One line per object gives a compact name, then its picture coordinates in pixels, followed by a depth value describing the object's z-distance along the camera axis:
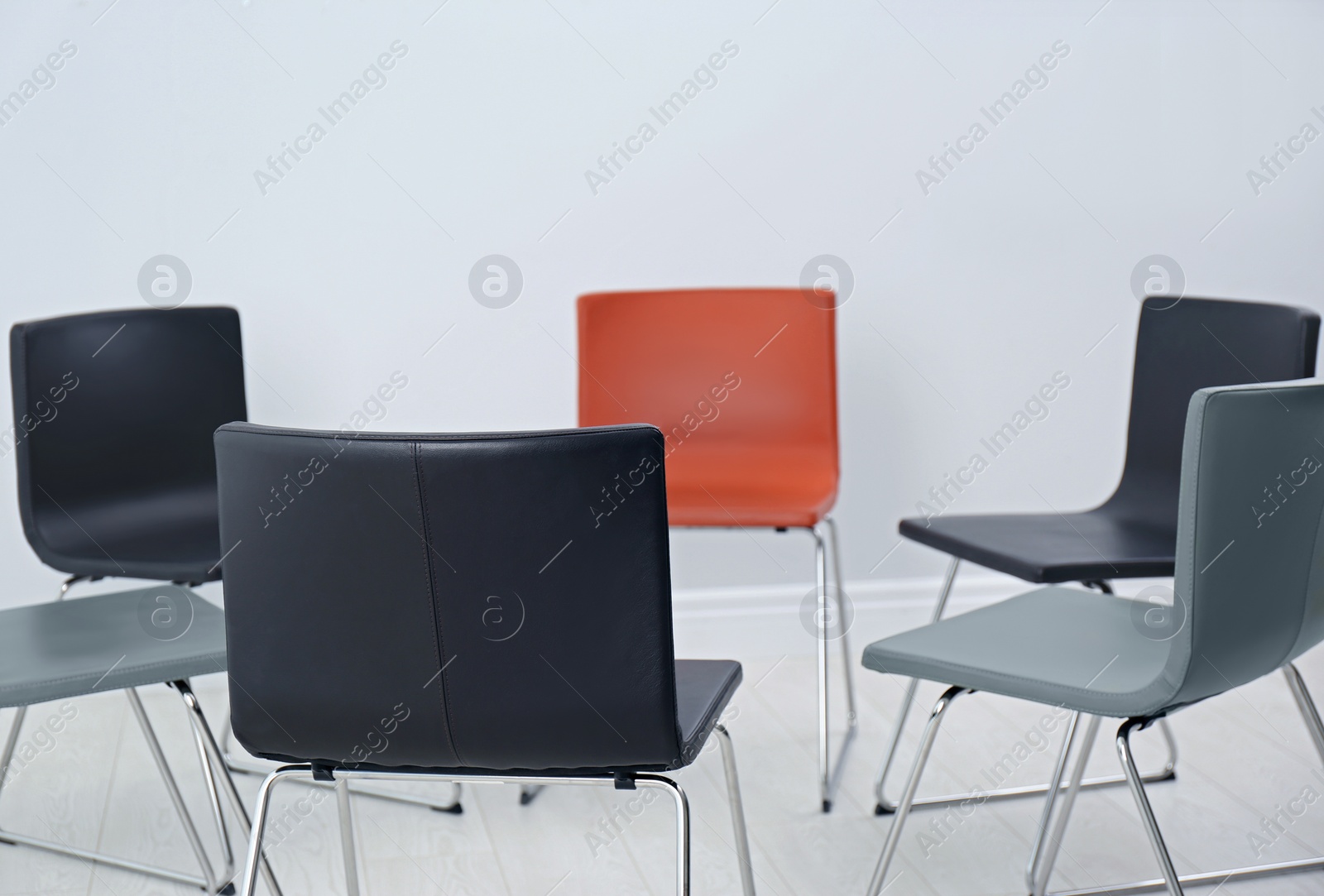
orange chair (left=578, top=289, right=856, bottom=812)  2.59
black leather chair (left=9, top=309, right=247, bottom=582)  2.13
